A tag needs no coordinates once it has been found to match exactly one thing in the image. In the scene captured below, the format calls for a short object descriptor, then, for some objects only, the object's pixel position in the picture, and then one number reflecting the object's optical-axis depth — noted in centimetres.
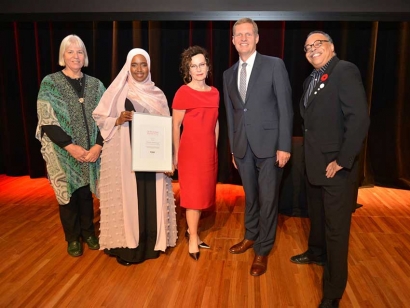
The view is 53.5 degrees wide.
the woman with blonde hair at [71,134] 262
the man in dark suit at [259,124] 244
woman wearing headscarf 259
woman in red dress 262
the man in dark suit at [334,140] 197
